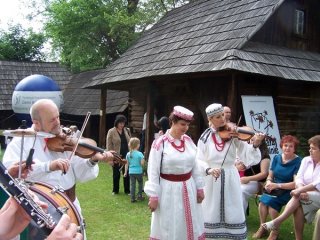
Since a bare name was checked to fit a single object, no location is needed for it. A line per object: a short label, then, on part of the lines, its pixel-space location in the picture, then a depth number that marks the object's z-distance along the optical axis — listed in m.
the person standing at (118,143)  8.00
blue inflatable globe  14.27
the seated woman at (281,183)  5.25
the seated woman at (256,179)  5.70
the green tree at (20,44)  29.11
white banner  8.21
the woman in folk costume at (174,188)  4.00
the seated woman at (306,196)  4.81
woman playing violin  4.34
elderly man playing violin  2.80
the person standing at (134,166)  7.36
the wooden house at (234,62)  8.50
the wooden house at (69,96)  16.31
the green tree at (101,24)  19.95
